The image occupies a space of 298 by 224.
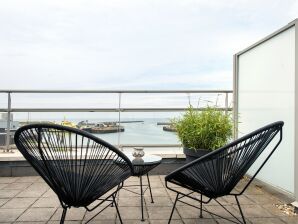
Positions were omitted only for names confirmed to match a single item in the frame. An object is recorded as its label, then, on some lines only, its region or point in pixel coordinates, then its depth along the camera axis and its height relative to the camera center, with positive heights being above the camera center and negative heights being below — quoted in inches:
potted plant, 131.4 -7.0
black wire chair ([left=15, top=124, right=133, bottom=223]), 67.9 -11.6
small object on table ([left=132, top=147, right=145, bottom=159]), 107.4 -14.0
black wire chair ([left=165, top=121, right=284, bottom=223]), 75.8 -13.4
